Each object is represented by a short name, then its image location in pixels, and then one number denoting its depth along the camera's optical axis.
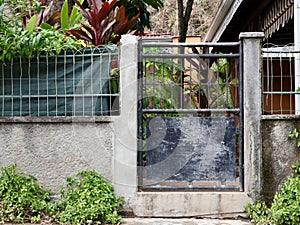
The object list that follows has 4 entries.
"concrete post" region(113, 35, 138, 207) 5.42
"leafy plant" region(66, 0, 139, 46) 5.86
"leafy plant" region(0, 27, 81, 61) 5.39
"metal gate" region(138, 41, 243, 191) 5.43
